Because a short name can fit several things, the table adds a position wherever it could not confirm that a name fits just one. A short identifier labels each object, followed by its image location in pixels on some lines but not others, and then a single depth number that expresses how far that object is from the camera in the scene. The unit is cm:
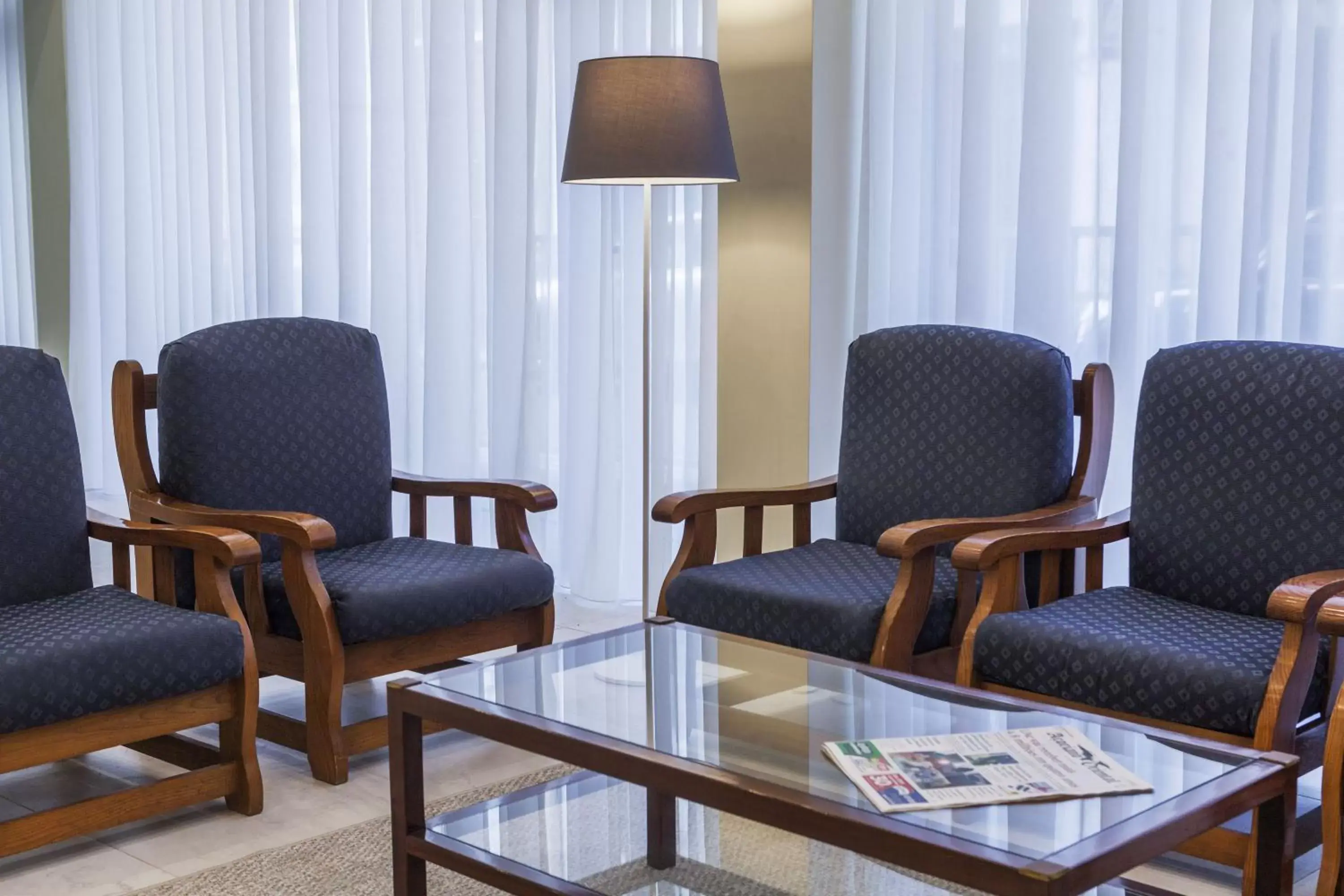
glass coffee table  176
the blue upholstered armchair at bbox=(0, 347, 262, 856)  256
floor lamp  328
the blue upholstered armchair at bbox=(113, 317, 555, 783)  305
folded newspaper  186
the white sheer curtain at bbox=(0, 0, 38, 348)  691
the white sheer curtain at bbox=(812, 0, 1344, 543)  317
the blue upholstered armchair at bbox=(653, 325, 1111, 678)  290
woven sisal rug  222
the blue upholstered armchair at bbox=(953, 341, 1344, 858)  239
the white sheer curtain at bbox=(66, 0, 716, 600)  443
